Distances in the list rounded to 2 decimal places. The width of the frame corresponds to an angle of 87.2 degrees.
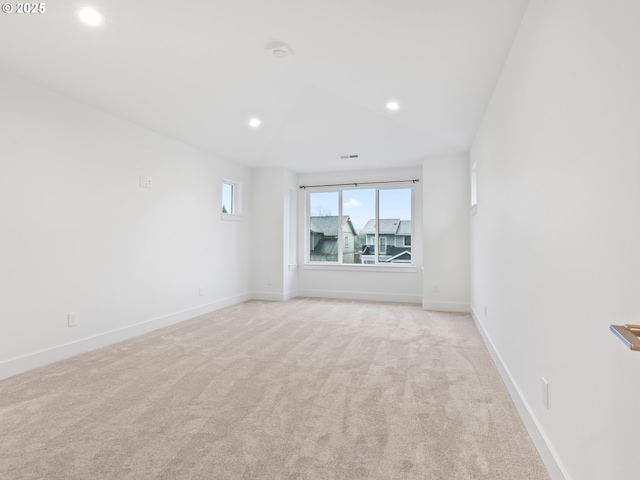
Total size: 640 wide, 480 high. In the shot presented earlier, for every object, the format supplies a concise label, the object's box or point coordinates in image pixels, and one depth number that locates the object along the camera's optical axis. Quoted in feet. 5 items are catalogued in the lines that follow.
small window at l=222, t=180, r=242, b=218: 18.24
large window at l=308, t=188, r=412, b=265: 19.75
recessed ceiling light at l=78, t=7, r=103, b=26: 6.72
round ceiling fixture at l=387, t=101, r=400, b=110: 11.19
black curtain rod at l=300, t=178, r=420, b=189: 19.10
